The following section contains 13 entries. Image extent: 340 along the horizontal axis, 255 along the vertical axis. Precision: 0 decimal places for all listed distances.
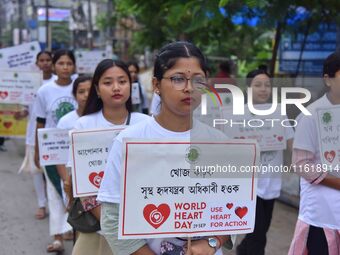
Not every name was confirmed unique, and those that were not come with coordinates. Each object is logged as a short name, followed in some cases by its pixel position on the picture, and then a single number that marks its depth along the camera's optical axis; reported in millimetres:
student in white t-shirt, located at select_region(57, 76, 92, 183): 3947
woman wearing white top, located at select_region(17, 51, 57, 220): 5711
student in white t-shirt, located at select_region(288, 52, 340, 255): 2891
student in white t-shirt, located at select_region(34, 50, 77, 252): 4586
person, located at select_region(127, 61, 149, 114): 6605
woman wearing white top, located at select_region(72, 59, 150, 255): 3037
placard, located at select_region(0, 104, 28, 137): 7531
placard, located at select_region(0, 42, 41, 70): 7816
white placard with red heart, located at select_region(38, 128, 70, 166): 4027
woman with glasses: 2125
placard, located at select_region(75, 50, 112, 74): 9906
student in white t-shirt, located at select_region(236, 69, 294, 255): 3881
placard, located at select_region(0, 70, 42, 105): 6613
